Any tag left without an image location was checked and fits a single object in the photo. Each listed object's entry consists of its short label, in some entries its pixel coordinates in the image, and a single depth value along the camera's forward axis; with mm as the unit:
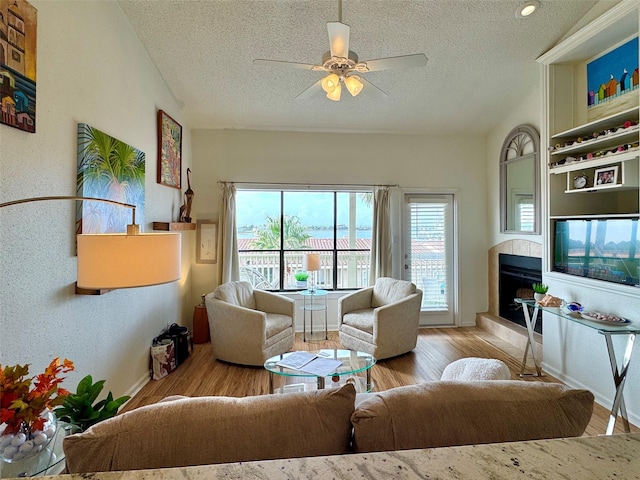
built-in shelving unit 2424
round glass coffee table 2256
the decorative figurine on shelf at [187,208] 3883
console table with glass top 2127
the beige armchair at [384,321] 3389
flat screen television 2371
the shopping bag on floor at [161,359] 3059
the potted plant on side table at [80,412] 1179
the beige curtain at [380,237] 4461
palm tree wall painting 2066
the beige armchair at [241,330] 3199
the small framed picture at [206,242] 4391
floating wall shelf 3183
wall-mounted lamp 1092
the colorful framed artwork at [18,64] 1470
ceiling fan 1925
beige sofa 931
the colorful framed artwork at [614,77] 2521
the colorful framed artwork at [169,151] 3320
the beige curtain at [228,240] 4285
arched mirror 3691
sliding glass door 4715
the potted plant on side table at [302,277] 4230
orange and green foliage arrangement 1028
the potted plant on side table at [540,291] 2996
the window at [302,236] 4582
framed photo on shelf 2498
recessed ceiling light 2576
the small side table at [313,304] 4145
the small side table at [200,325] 4031
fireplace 3801
